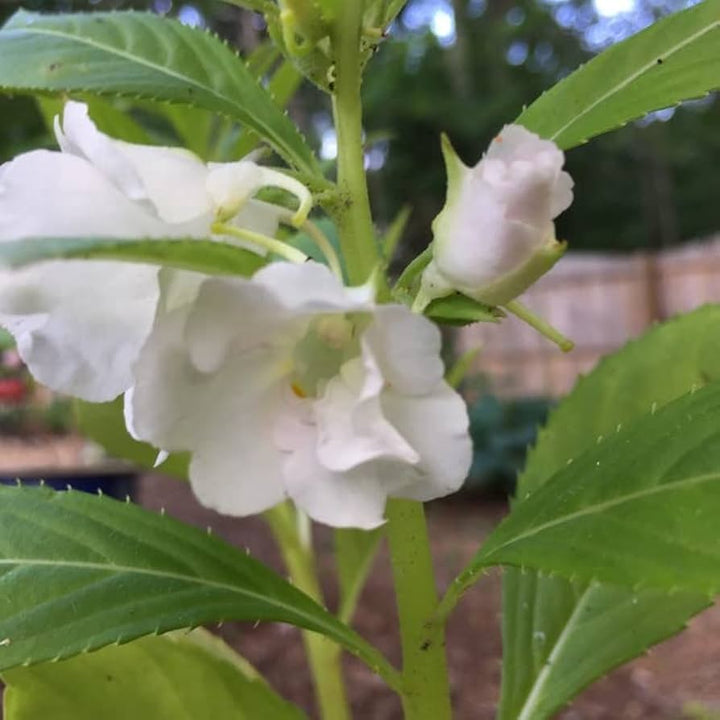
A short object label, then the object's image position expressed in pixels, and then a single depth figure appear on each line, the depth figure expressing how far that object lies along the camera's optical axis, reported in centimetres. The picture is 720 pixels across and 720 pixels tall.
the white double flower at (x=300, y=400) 9
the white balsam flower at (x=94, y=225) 10
